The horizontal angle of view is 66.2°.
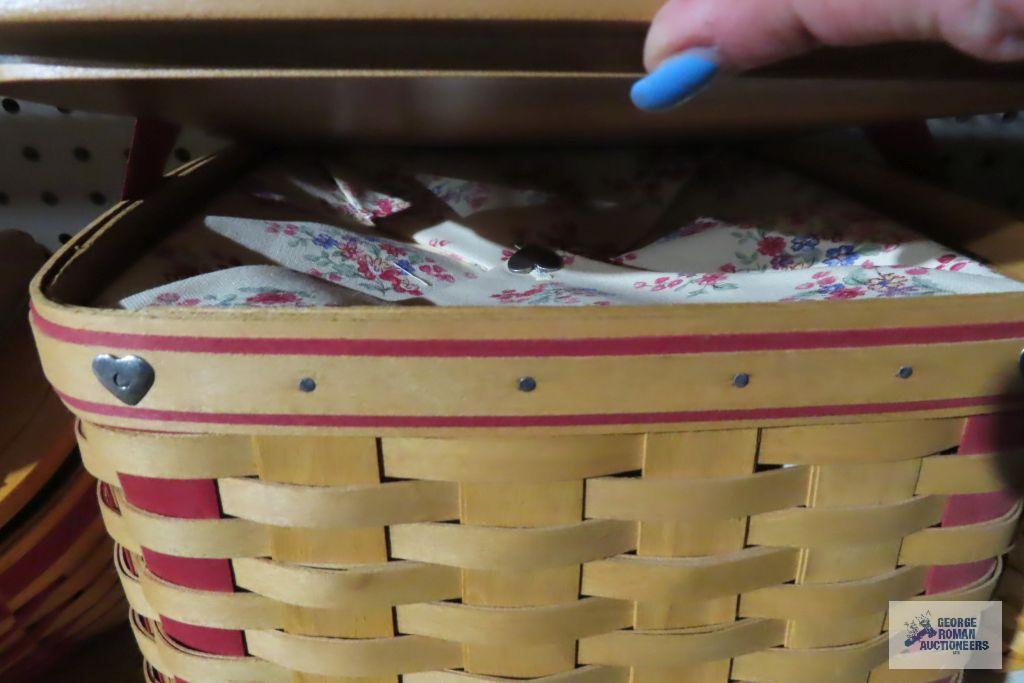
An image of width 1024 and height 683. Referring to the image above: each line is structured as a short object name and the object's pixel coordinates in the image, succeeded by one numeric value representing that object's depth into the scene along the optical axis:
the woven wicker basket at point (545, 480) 0.31
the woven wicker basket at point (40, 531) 0.49
